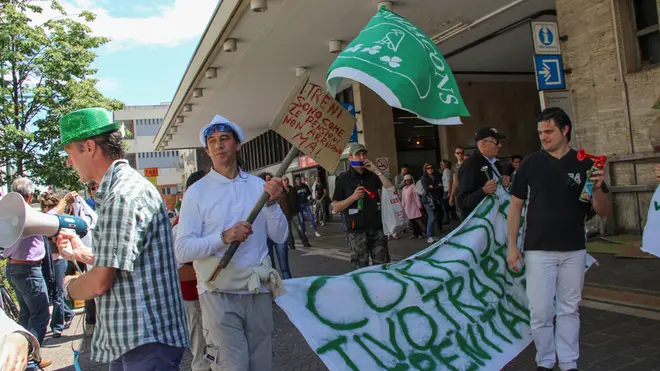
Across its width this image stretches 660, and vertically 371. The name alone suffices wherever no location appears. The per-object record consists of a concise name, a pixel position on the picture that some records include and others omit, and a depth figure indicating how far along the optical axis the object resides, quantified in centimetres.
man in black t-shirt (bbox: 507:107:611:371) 346
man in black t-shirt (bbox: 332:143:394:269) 561
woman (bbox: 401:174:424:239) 1220
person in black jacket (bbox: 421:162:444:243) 1159
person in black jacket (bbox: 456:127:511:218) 463
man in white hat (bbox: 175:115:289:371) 281
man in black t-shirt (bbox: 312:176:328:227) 1900
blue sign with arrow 895
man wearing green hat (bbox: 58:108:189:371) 205
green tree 1458
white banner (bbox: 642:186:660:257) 418
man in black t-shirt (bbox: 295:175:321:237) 1535
